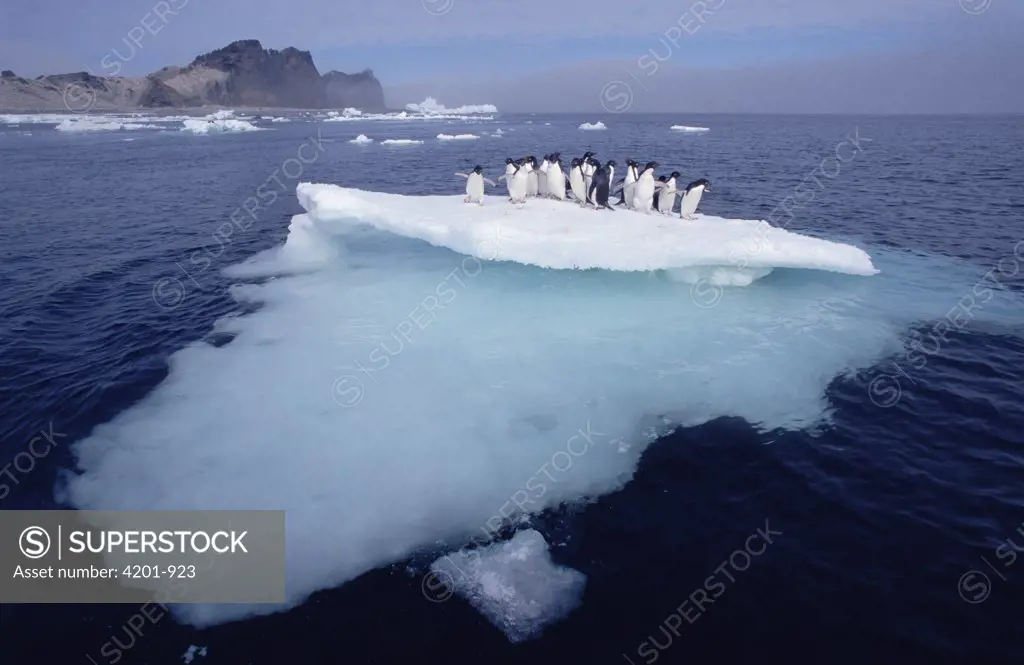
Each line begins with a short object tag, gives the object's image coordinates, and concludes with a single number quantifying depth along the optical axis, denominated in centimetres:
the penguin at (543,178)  1709
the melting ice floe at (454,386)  685
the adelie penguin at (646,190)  1536
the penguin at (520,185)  1591
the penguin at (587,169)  1668
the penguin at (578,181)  1627
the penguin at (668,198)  1524
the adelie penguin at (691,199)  1467
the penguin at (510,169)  1641
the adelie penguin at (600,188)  1545
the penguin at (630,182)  1587
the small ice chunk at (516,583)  557
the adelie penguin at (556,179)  1673
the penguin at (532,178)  1664
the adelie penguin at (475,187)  1580
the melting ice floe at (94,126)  6801
